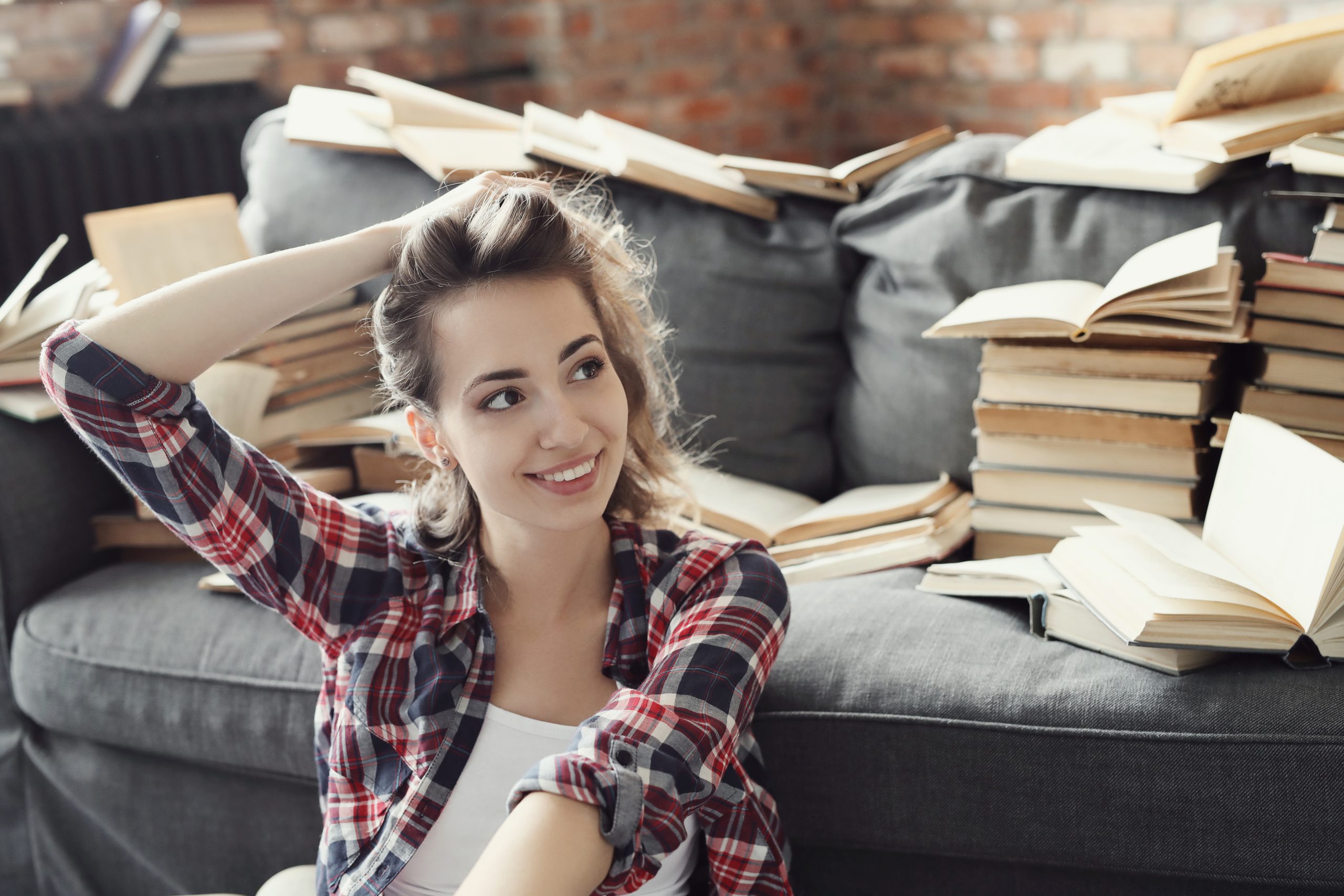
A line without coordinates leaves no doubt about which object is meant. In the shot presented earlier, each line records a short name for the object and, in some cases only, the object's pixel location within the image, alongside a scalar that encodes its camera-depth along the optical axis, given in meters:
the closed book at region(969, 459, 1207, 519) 1.32
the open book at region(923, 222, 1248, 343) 1.22
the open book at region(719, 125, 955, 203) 1.60
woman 0.97
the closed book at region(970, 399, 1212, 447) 1.30
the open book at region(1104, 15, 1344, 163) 1.32
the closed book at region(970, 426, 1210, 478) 1.31
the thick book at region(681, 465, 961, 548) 1.44
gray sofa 1.04
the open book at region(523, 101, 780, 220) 1.60
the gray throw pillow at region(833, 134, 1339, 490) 1.36
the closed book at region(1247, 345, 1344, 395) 1.24
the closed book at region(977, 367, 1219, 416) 1.29
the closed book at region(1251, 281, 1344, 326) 1.23
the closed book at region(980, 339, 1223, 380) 1.28
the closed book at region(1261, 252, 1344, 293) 1.22
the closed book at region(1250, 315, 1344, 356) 1.24
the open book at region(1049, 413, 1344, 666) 0.99
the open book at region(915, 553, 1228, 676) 1.09
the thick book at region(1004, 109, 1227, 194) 1.35
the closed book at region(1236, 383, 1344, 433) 1.26
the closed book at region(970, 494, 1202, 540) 1.38
